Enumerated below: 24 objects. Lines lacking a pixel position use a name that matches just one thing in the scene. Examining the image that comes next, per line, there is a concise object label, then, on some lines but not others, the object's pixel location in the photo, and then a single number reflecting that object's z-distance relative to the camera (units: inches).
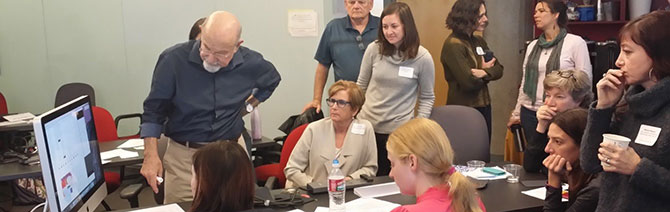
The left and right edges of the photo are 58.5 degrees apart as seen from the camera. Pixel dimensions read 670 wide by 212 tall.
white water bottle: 98.1
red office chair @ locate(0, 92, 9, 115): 206.8
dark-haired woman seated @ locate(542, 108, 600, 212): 96.7
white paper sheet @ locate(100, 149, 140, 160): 151.1
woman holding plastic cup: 72.0
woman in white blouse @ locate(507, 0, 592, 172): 157.3
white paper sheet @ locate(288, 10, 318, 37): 231.9
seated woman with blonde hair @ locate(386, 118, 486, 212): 73.5
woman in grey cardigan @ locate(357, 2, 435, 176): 139.4
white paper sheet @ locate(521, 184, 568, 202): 104.3
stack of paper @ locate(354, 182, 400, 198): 107.1
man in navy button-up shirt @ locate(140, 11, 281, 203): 106.3
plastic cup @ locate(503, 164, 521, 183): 113.7
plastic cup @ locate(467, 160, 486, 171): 124.3
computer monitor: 72.0
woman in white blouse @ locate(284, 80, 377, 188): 130.5
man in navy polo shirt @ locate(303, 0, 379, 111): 164.1
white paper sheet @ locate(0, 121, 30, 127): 173.3
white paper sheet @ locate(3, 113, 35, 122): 186.4
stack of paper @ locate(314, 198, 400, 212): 97.7
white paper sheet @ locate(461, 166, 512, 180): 115.8
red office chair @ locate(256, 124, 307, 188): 138.1
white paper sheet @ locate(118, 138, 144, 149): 162.6
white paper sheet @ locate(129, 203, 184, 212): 98.0
